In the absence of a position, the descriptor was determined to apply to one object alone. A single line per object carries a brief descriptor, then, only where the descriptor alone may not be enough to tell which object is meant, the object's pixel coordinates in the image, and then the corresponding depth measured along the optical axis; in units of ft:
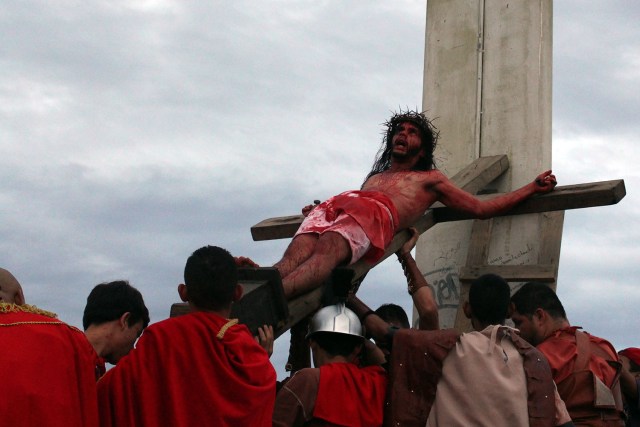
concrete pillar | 24.22
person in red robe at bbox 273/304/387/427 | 12.54
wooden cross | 13.26
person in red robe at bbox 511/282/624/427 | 13.65
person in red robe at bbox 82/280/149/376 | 11.43
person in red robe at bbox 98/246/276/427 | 10.53
